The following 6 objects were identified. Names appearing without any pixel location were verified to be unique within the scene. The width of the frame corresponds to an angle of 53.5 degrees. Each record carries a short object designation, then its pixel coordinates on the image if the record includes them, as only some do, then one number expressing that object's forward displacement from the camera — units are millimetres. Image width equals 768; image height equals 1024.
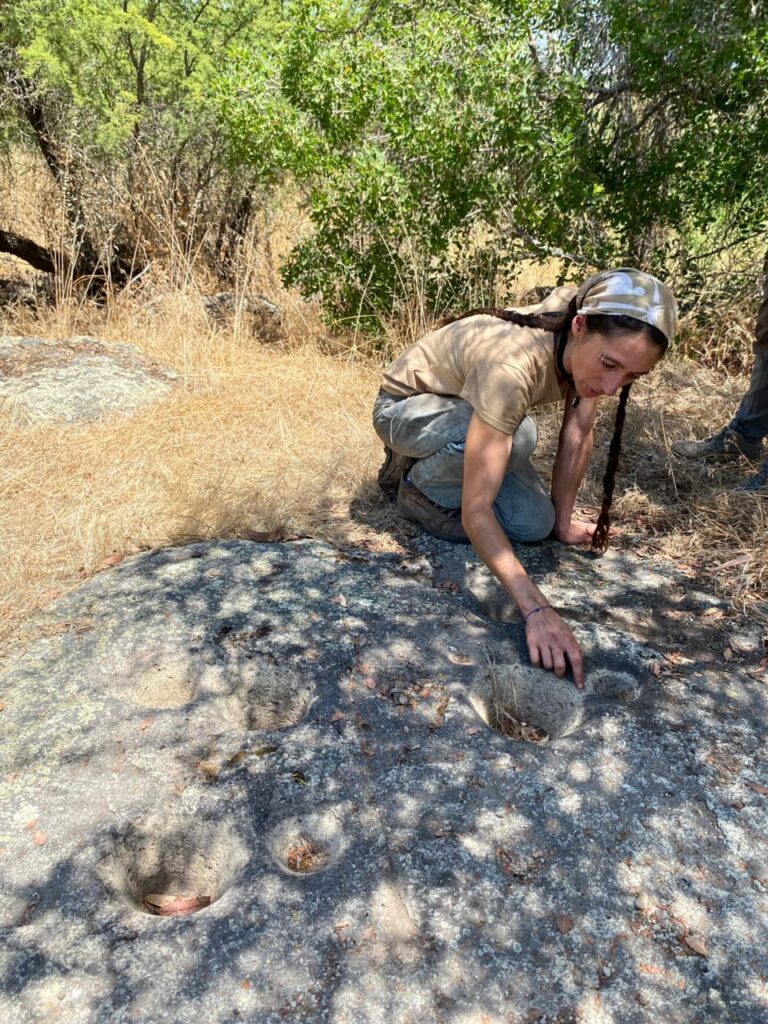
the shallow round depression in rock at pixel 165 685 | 2307
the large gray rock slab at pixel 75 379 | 4477
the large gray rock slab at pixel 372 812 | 1535
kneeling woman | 2197
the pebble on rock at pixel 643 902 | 1690
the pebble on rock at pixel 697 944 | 1608
